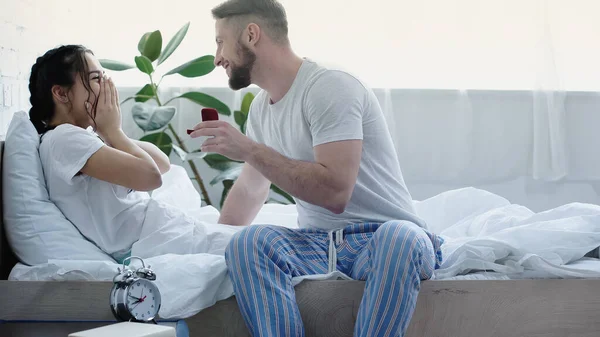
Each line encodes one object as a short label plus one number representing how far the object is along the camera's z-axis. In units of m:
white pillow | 1.85
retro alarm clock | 1.52
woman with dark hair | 1.86
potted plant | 3.21
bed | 1.76
